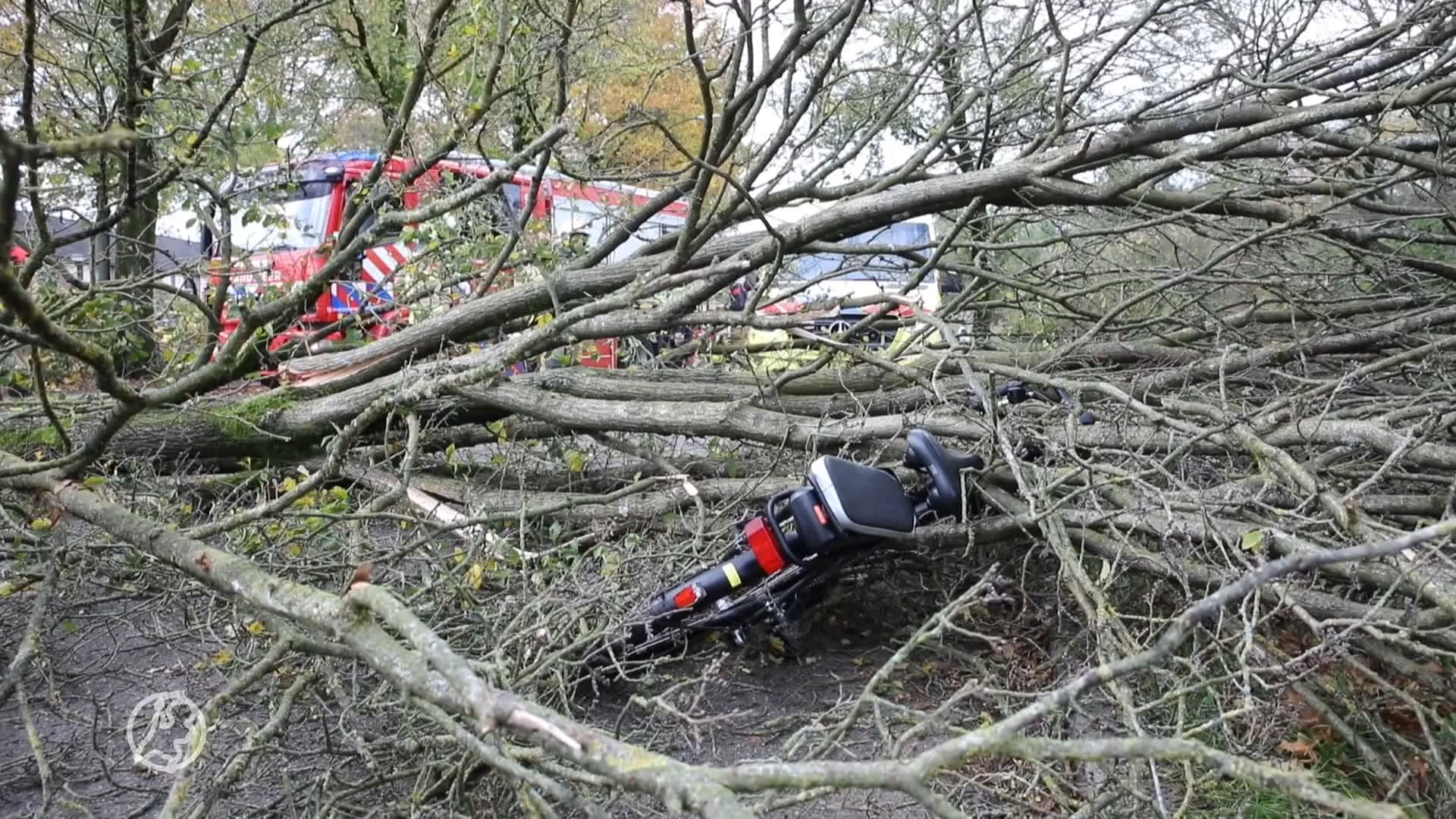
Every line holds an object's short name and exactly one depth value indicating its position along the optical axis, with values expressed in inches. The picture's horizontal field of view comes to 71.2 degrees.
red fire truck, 181.8
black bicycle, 122.5
